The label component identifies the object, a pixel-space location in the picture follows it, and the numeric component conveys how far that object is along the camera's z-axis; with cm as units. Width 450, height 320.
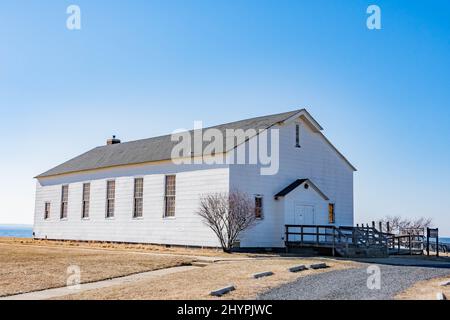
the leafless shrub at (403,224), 5386
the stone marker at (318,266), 1813
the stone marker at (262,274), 1534
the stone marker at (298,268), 1700
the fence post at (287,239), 2878
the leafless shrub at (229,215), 2706
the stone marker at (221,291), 1213
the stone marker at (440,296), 1139
